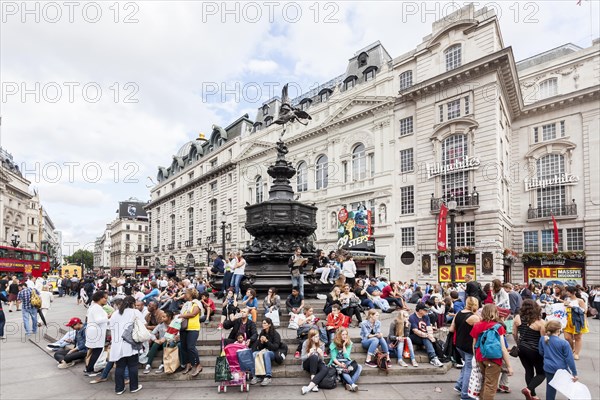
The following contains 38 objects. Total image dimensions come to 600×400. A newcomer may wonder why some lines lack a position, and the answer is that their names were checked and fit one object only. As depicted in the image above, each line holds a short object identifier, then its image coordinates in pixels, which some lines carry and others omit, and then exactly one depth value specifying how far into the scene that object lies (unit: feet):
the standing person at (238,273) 39.91
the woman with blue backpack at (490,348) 19.69
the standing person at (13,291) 67.21
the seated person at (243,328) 26.50
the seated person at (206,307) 34.91
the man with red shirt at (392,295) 43.72
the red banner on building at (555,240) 95.68
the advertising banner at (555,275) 93.12
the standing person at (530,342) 21.13
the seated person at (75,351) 29.17
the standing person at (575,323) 32.60
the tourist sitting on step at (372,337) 27.14
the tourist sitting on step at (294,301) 34.40
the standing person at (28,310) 43.59
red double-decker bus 95.65
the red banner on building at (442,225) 91.77
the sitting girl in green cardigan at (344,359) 24.15
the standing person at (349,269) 43.67
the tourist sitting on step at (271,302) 33.26
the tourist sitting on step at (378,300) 41.02
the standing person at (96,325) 25.30
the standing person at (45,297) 47.67
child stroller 23.32
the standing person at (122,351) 22.94
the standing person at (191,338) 25.55
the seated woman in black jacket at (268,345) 24.86
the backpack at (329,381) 23.80
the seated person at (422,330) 27.94
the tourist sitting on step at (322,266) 43.39
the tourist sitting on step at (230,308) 30.40
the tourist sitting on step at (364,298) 39.83
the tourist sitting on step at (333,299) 33.32
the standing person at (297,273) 36.86
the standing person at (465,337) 21.39
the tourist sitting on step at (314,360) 23.58
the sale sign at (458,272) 92.12
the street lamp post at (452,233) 52.34
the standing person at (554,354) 18.85
